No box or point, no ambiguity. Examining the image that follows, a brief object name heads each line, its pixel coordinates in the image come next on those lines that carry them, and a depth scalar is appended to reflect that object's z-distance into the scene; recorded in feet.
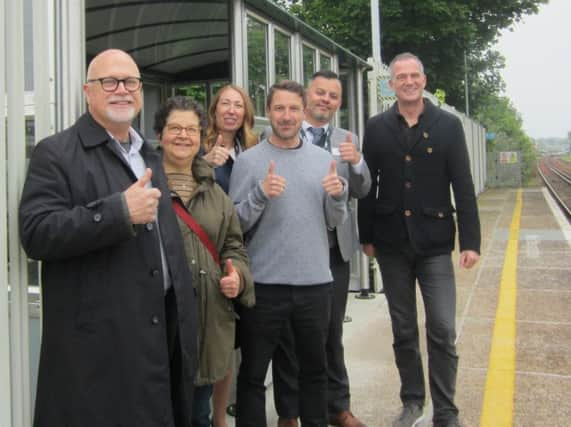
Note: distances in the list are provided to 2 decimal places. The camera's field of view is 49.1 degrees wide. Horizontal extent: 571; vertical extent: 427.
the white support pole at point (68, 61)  7.98
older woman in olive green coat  8.82
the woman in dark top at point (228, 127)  10.51
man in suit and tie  11.08
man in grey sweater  9.85
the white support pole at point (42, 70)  7.51
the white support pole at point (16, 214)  7.00
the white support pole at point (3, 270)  6.84
